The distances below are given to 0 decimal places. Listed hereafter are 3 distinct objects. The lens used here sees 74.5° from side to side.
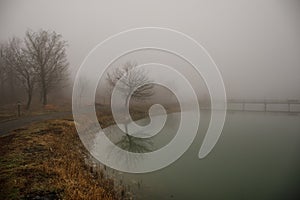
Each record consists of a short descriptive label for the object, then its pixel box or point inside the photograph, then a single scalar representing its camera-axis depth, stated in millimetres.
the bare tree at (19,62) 27297
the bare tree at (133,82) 25469
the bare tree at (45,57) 27891
